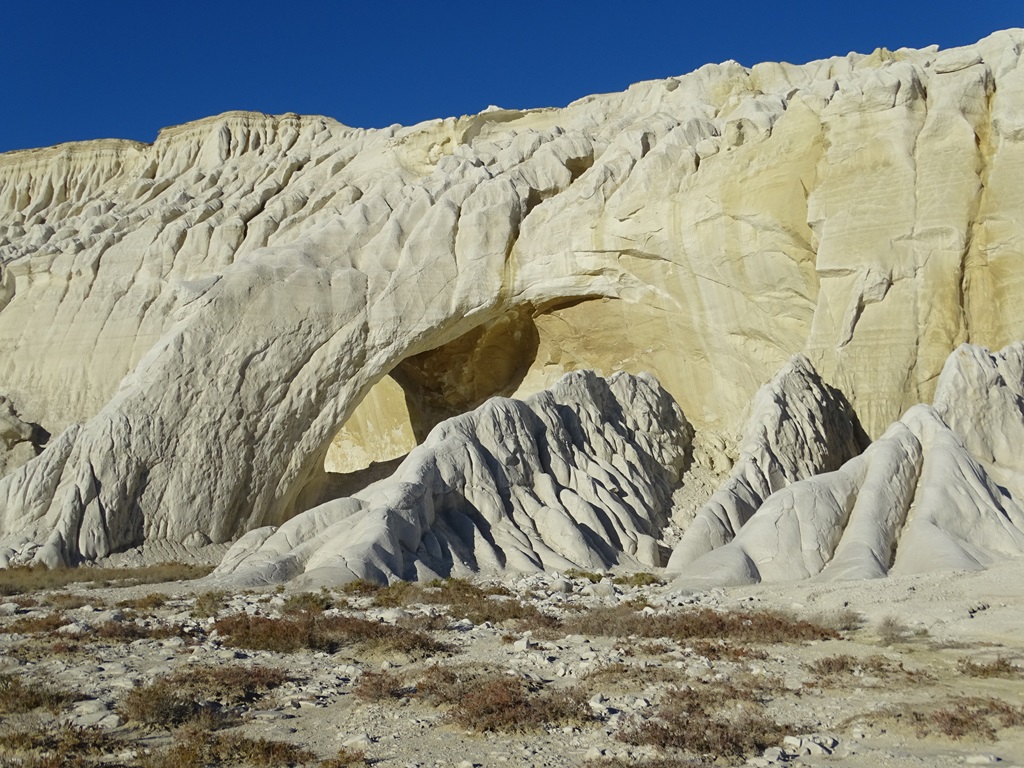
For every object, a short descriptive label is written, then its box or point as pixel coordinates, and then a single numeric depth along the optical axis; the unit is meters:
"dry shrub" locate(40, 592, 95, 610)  13.55
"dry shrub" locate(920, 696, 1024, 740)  7.35
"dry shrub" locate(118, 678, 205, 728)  7.61
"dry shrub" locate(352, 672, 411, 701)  8.53
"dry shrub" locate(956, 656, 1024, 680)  9.23
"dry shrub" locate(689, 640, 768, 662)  10.04
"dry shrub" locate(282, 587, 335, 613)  12.88
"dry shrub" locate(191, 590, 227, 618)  12.46
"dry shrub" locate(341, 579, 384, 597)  14.67
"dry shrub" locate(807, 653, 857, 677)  9.39
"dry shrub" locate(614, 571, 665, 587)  16.41
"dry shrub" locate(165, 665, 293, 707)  8.44
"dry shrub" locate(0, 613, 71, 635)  11.13
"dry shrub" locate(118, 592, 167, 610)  13.35
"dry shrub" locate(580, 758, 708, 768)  6.76
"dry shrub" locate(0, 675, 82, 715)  7.84
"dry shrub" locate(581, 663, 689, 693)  8.90
